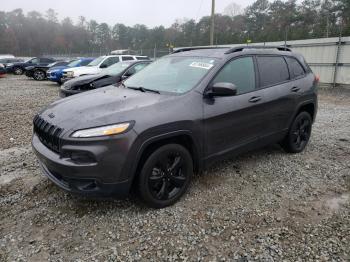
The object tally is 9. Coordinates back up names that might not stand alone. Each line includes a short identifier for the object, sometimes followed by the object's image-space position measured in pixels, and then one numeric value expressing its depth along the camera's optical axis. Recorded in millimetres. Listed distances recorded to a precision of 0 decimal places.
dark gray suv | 2850
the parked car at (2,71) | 18734
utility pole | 19328
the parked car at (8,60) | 25703
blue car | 15363
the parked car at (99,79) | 8391
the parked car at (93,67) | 13414
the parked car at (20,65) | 22581
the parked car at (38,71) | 19109
